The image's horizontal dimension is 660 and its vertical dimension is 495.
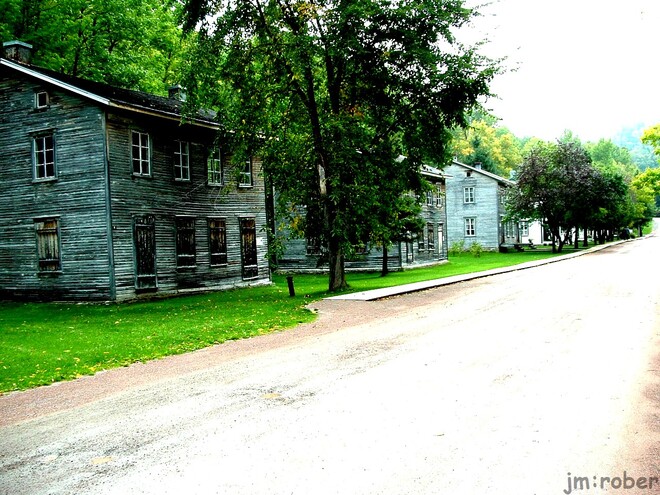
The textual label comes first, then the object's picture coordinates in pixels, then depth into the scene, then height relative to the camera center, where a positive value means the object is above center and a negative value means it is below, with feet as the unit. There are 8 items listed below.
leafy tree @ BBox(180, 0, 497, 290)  69.26 +19.18
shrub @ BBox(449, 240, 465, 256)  188.73 -3.78
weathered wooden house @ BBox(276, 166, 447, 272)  125.51 -3.34
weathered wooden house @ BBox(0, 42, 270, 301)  73.56 +8.08
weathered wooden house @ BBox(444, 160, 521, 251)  198.29 +9.66
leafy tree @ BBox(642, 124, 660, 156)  145.84 +23.15
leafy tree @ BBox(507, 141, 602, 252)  176.86 +13.31
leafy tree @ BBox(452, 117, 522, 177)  265.05 +46.42
